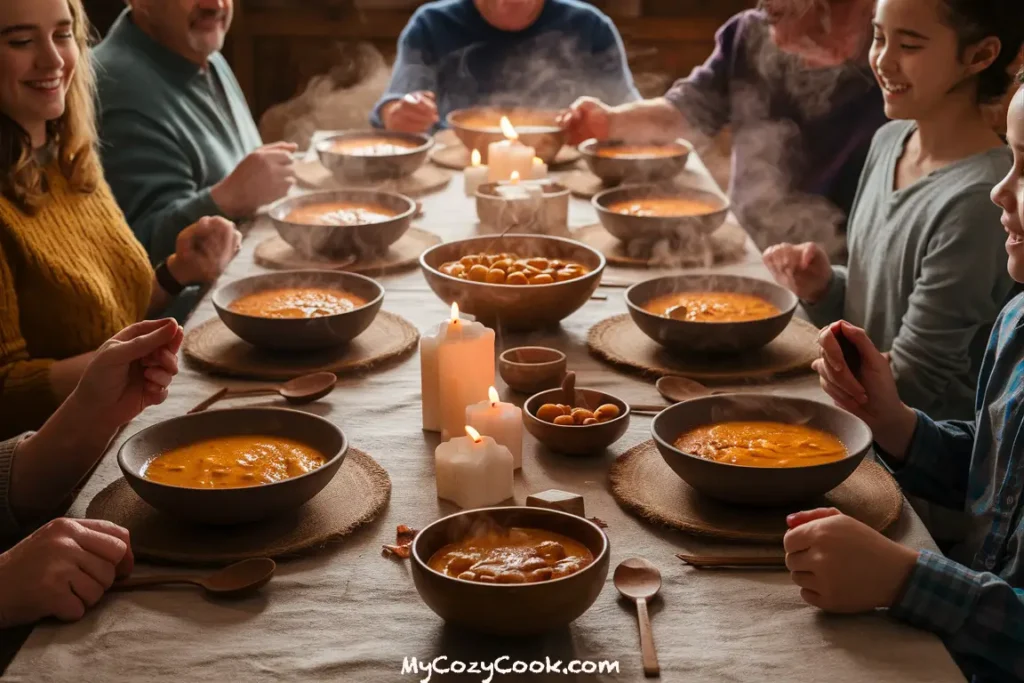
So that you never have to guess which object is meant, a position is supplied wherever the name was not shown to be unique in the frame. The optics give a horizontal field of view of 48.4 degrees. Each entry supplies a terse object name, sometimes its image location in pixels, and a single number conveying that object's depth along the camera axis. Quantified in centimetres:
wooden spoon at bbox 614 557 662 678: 115
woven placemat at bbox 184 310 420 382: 190
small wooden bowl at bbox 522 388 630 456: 157
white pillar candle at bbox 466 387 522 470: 154
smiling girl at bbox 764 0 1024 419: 211
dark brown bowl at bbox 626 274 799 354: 190
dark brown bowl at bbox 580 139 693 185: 305
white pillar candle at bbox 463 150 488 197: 295
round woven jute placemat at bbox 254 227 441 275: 245
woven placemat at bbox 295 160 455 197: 309
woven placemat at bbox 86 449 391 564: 131
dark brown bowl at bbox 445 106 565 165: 324
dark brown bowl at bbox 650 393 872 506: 134
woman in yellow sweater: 195
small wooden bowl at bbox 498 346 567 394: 179
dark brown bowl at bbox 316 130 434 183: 309
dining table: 111
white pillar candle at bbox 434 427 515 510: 142
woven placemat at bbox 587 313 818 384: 189
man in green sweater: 282
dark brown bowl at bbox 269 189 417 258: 244
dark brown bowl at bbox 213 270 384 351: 191
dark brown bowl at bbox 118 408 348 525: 130
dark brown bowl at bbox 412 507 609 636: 108
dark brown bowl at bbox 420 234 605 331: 200
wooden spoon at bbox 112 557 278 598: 123
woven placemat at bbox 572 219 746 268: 250
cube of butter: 136
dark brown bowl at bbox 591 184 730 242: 250
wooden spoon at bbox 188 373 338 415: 178
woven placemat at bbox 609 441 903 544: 136
